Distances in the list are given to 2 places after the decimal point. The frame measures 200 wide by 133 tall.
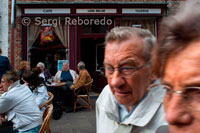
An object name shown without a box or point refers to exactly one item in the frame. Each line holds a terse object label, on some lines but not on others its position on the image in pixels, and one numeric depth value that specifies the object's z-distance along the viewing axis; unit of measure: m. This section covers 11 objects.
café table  5.96
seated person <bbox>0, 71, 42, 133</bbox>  2.93
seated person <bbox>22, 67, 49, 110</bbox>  3.85
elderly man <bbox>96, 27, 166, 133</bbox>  1.16
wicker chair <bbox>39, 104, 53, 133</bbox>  2.45
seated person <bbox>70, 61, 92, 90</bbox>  6.34
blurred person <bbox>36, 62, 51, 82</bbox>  7.06
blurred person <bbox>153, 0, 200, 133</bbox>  0.57
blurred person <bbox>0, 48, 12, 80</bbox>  5.02
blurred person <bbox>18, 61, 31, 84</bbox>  6.09
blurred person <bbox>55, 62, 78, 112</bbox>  6.73
